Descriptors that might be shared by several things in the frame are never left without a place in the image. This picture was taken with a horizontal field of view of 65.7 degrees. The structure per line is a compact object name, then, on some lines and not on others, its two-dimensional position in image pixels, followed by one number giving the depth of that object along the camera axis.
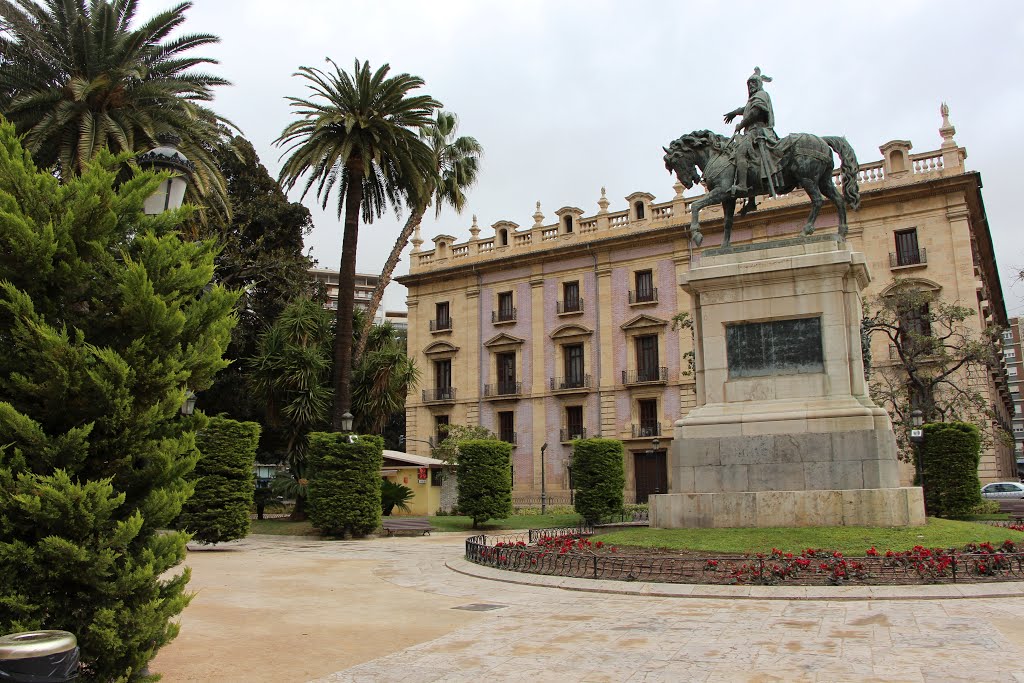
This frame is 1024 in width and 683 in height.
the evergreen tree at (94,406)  4.42
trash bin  3.47
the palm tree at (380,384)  28.09
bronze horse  14.78
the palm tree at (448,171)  30.12
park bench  23.16
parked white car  32.67
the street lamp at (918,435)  22.00
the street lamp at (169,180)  6.18
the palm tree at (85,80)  19.53
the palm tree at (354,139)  24.62
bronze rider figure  14.93
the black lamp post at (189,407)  15.29
